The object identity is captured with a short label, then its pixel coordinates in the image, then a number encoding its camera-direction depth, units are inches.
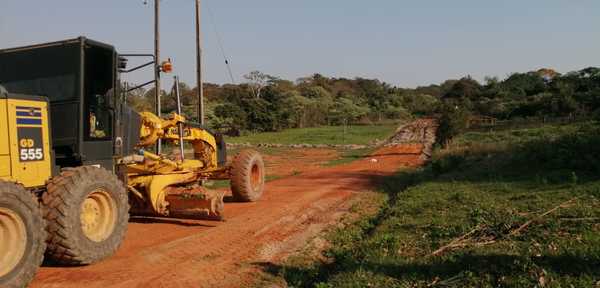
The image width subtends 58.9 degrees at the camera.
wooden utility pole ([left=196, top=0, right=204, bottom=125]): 744.0
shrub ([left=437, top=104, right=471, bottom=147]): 1145.4
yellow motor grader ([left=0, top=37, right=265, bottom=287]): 224.5
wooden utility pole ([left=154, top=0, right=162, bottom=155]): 717.9
